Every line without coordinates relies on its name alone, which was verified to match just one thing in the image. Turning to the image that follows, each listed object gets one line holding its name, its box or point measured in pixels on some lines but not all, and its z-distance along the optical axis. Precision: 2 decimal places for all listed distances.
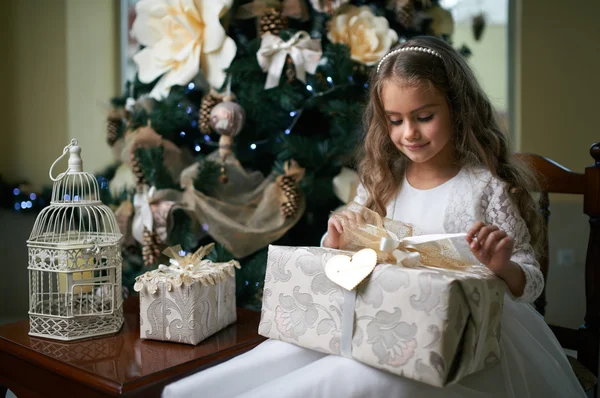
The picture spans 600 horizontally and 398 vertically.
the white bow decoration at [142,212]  1.80
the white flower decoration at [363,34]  1.72
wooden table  1.02
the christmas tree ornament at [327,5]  1.79
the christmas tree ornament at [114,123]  2.26
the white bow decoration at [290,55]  1.71
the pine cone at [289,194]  1.75
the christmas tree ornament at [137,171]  1.88
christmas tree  1.74
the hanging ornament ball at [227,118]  1.76
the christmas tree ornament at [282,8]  1.84
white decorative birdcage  1.20
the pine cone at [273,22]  1.81
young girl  0.98
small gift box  1.17
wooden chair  1.31
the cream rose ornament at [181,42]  1.82
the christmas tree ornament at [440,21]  2.04
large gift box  0.86
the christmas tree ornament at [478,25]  2.98
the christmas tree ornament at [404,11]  1.91
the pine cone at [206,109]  1.85
